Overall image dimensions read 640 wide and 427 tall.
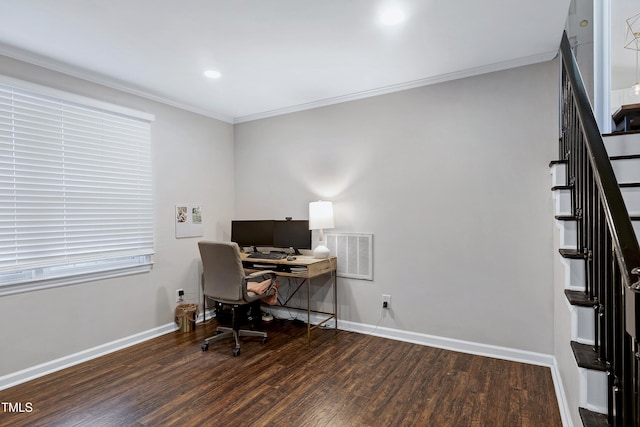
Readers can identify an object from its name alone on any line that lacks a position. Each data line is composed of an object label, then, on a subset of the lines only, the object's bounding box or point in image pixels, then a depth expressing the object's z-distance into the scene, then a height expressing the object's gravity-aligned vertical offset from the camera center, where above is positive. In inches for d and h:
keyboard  148.5 -18.5
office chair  122.0 -24.4
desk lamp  141.3 -1.9
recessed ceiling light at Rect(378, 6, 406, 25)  84.7 +51.0
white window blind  103.3 +9.1
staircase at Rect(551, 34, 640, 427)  41.2 -9.2
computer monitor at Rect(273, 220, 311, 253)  150.7 -9.3
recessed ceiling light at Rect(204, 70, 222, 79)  120.3 +51.5
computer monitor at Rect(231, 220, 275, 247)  159.8 -8.6
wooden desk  133.1 -22.6
